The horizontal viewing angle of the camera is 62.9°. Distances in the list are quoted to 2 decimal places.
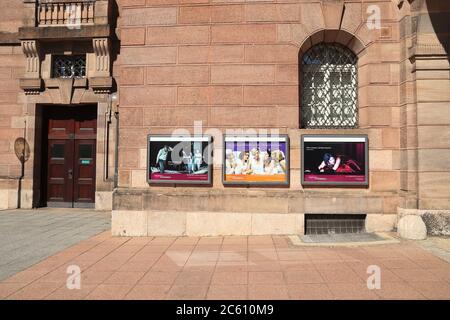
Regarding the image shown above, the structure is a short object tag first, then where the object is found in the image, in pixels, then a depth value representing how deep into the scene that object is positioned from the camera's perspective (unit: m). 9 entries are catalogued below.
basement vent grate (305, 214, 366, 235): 8.17
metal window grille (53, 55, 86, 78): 13.60
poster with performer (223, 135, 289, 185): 8.11
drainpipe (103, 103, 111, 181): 13.07
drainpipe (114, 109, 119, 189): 8.77
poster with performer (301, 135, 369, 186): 8.05
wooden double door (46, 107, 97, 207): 13.60
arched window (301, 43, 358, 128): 8.55
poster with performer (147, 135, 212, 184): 8.25
